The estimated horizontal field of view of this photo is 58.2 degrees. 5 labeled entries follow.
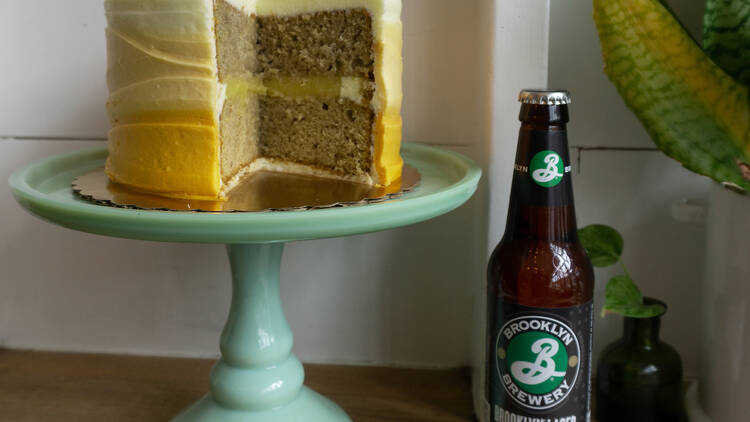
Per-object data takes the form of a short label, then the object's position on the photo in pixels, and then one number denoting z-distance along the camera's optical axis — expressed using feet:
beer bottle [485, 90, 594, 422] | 2.15
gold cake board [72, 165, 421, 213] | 2.09
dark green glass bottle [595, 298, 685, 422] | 2.67
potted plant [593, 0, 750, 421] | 2.23
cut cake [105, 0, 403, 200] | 2.18
